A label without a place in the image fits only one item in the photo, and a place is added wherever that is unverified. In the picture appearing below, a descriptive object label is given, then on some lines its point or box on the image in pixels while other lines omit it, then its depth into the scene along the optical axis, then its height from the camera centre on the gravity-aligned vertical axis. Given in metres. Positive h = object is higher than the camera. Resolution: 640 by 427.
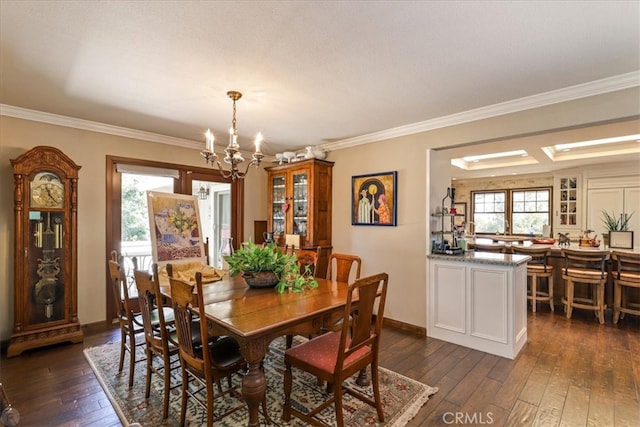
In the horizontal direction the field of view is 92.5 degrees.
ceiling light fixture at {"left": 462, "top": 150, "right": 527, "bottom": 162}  5.95 +1.18
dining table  1.73 -0.65
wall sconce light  4.77 +0.31
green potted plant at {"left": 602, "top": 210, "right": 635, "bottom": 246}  5.74 -0.18
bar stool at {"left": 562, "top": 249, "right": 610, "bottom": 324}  4.00 -0.85
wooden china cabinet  4.43 +0.16
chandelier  2.58 +0.52
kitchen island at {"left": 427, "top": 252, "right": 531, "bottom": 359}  3.05 -0.95
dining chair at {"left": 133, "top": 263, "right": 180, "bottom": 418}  2.05 -0.88
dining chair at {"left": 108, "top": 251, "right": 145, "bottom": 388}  2.44 -0.84
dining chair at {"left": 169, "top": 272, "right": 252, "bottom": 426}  1.78 -0.93
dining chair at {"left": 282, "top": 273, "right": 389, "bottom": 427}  1.82 -0.95
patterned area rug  2.09 -1.42
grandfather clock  3.07 -0.40
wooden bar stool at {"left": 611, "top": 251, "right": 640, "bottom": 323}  3.88 -0.88
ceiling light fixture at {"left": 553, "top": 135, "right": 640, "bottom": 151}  4.85 +1.19
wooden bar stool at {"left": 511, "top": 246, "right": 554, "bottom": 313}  4.46 -0.86
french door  3.86 +0.21
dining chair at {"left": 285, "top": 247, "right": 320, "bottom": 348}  4.24 -0.64
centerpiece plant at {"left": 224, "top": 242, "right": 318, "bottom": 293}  2.59 -0.48
